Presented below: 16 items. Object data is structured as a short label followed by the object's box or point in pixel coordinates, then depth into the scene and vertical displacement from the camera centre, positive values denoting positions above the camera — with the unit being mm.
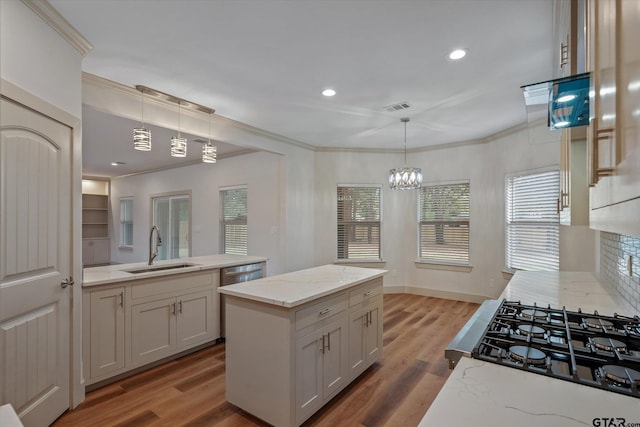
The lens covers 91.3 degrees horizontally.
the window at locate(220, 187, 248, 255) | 5750 -144
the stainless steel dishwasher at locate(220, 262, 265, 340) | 3432 -709
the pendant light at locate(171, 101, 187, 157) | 2936 +634
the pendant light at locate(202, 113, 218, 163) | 3219 +632
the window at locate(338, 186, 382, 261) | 5695 -174
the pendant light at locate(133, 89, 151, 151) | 2711 +652
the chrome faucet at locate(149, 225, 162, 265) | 3229 -441
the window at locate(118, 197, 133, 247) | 8416 -225
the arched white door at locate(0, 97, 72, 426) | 1765 -305
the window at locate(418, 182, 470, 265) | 5219 -175
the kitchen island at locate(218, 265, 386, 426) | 1950 -885
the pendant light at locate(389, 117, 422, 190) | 3955 +449
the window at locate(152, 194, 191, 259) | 6871 -204
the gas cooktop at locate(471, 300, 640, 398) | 879 -448
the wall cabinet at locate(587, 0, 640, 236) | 397 +156
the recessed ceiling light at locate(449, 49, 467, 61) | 2432 +1262
